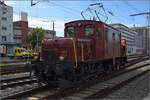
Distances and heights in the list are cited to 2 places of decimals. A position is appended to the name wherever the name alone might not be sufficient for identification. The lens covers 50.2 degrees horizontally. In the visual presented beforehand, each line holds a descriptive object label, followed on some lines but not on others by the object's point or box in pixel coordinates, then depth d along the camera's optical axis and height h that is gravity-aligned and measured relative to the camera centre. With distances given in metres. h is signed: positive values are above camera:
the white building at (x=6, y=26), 45.83 +6.87
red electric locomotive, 7.18 -0.26
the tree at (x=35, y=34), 48.03 +4.73
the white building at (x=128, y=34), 94.81 +9.80
